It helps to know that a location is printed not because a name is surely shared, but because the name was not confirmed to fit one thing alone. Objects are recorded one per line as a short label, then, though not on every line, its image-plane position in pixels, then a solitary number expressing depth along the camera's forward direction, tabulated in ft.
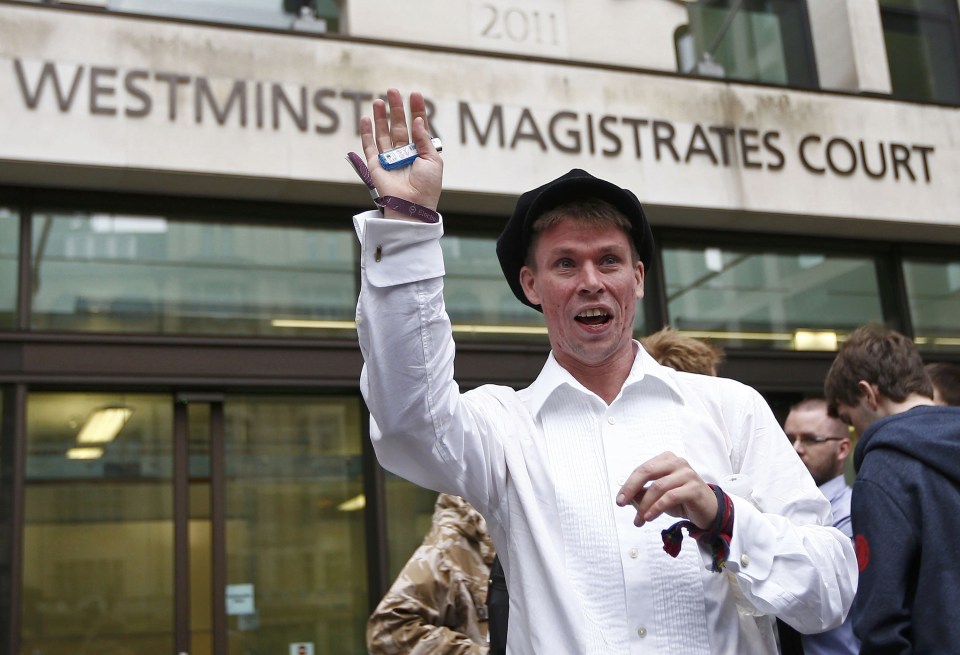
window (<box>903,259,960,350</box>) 29.63
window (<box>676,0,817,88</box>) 28.94
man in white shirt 6.15
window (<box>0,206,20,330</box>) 22.21
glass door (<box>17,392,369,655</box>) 21.59
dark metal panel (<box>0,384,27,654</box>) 20.59
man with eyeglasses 14.48
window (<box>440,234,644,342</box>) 25.58
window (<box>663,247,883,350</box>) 27.55
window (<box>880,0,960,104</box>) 30.83
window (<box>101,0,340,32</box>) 24.18
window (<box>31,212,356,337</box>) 22.79
